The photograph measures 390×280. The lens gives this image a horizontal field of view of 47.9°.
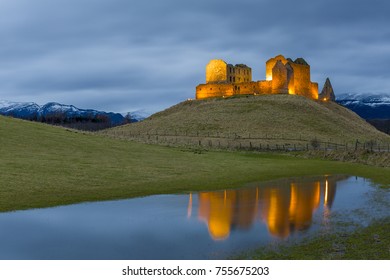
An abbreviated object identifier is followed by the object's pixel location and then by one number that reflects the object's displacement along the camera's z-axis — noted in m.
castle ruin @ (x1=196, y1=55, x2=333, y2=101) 146.50
